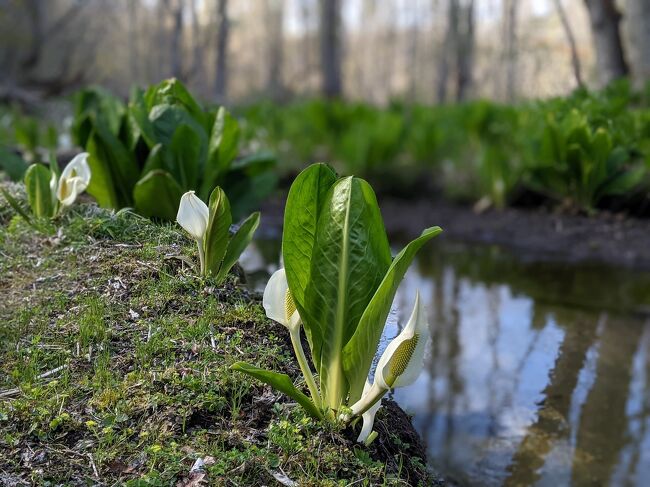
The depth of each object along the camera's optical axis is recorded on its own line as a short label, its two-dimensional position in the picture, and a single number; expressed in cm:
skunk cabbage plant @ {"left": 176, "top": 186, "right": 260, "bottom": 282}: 185
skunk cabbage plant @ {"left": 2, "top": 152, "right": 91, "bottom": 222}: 235
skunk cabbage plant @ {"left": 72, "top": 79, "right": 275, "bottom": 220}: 266
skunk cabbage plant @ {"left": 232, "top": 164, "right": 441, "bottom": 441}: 149
